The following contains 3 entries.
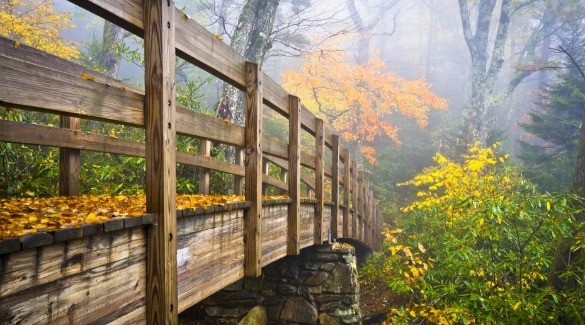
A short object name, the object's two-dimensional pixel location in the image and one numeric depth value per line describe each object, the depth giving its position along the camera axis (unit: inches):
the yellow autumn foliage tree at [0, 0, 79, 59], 470.9
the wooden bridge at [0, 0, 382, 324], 60.3
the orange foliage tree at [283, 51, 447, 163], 761.0
